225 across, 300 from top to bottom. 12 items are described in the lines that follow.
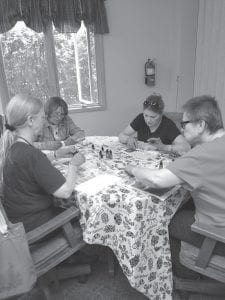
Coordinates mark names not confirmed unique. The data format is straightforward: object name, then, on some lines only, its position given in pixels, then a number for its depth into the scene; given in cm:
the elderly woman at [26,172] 133
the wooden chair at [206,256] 122
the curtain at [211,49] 321
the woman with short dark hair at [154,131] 212
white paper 142
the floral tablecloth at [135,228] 133
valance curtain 297
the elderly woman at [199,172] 124
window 335
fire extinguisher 376
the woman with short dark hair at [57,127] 235
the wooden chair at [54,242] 132
